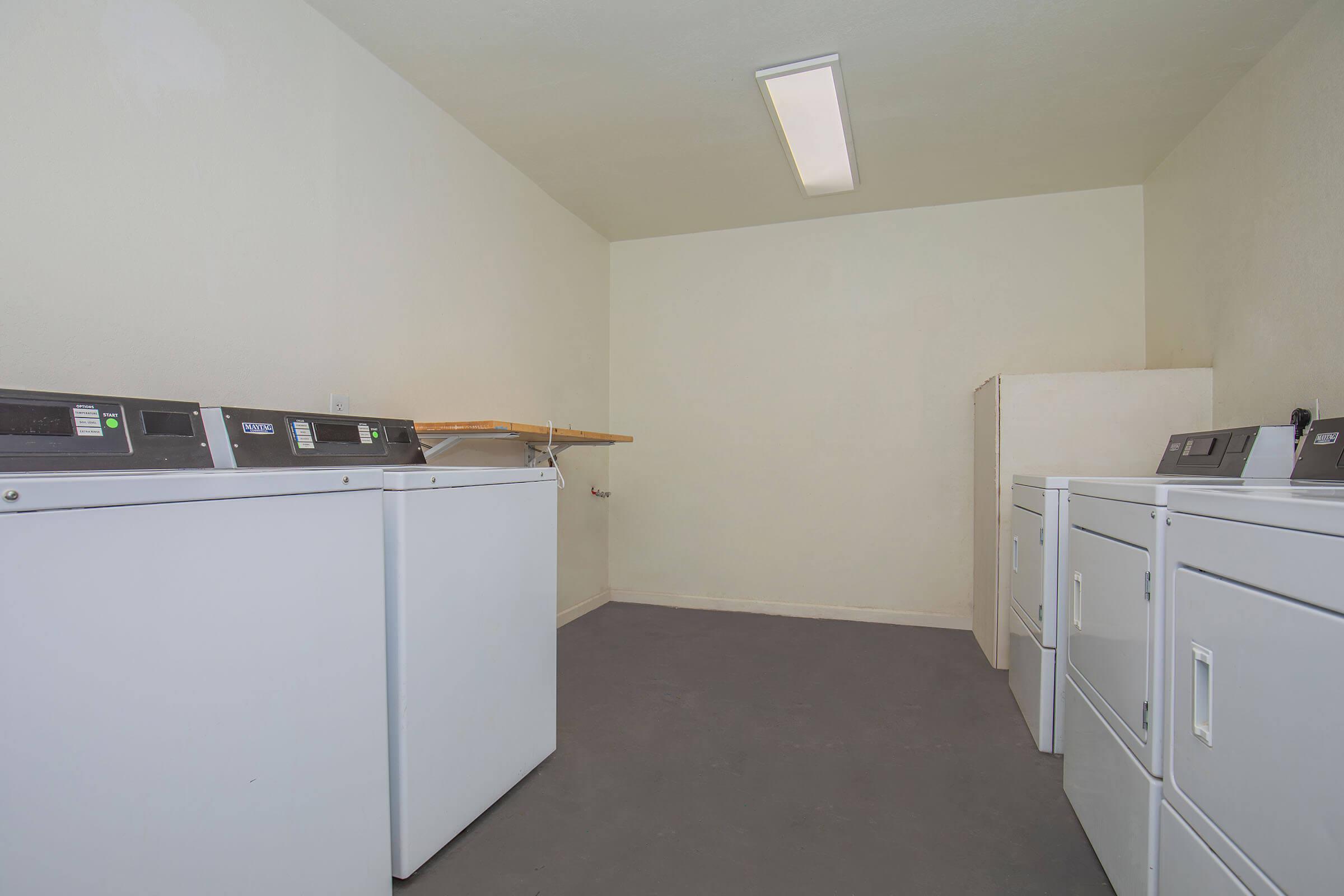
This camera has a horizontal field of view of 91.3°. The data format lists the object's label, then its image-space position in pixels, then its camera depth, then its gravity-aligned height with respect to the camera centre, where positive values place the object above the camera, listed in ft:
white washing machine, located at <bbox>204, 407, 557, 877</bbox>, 4.97 -1.54
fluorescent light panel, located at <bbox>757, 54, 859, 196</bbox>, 8.01 +4.34
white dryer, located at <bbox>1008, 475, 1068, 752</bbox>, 7.14 -2.01
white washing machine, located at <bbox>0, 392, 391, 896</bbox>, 2.92 -1.23
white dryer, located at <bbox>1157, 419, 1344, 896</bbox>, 2.66 -1.25
